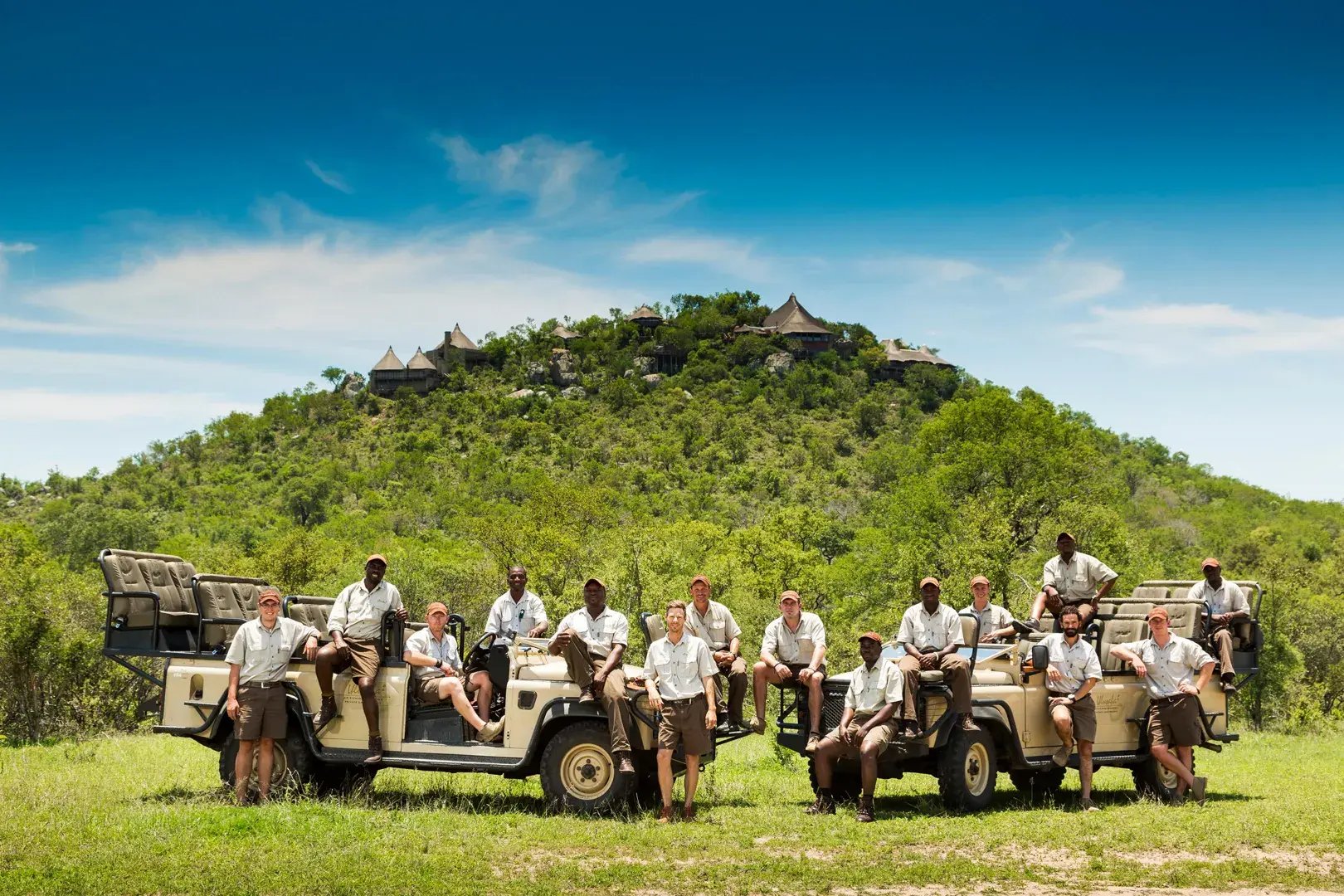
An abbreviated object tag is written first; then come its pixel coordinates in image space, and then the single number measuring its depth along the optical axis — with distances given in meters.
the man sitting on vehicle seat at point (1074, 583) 13.88
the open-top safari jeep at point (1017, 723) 11.69
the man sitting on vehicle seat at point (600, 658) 11.06
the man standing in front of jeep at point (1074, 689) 12.23
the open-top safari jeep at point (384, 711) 11.25
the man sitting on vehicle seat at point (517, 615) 12.73
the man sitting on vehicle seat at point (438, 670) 11.50
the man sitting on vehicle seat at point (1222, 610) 13.41
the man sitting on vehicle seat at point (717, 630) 12.11
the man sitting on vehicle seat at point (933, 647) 11.58
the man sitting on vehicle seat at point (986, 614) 13.41
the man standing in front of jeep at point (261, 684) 11.49
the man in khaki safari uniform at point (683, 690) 11.20
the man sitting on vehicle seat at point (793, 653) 12.11
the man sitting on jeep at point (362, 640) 11.61
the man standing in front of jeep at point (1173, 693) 12.60
